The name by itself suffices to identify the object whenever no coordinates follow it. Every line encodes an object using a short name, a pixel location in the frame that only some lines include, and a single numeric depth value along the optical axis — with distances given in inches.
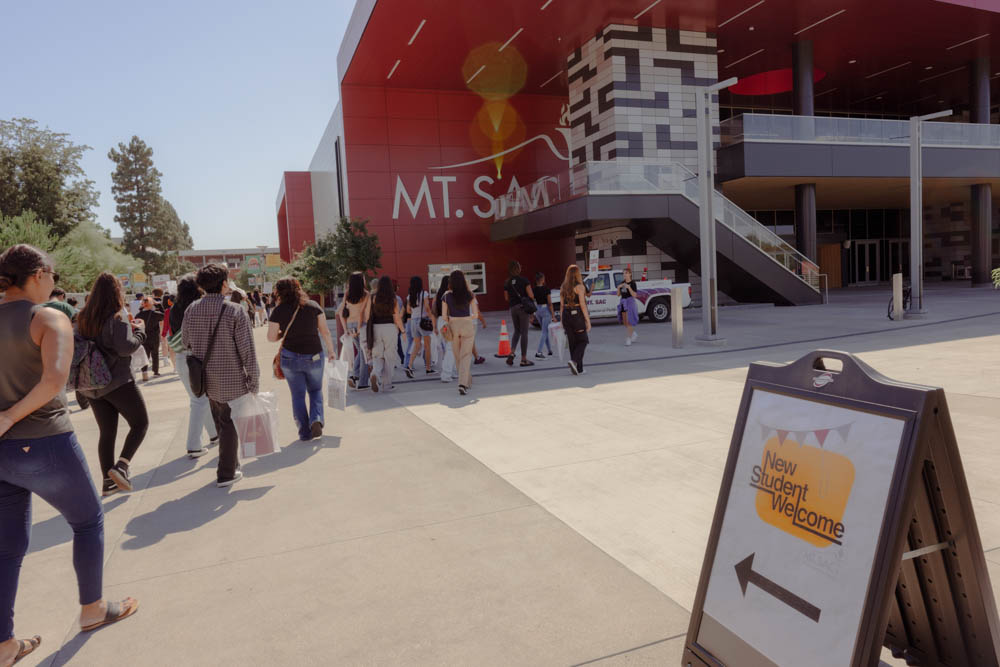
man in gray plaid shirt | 207.3
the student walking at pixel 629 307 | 558.9
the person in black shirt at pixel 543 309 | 489.4
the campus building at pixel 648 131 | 876.0
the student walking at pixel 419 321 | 453.7
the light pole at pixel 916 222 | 658.2
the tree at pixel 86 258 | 1456.7
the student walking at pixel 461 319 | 366.3
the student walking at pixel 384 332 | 363.7
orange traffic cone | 522.3
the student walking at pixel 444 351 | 407.5
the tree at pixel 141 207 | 2854.3
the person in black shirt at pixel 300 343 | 267.9
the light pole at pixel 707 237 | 535.8
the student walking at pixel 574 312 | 391.5
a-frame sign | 75.5
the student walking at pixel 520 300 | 461.1
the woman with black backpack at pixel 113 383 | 201.0
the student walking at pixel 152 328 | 506.3
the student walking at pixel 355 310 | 366.3
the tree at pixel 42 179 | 1754.4
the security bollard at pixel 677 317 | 525.0
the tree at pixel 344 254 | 1105.4
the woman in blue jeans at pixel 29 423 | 110.3
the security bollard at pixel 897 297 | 626.5
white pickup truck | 789.9
